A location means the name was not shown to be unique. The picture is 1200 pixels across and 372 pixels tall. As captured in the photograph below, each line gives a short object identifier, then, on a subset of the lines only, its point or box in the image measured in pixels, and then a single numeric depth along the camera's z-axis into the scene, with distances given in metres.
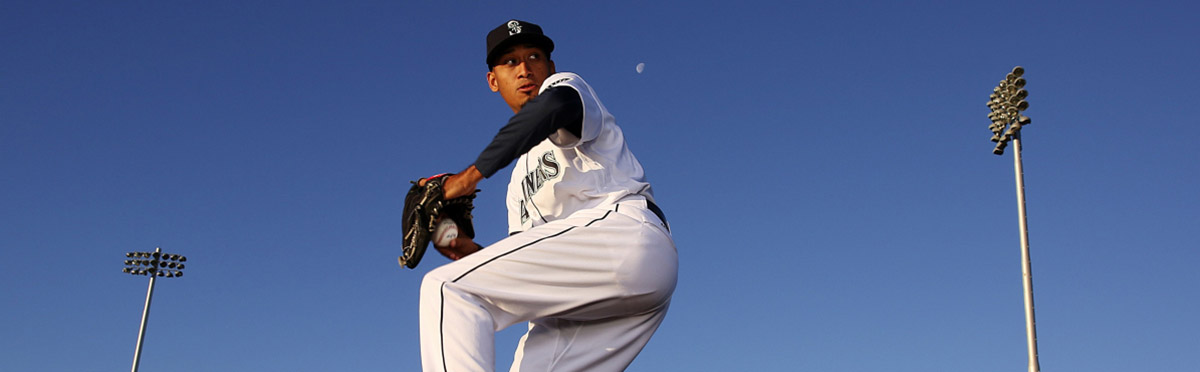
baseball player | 3.41
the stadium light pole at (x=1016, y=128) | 17.03
